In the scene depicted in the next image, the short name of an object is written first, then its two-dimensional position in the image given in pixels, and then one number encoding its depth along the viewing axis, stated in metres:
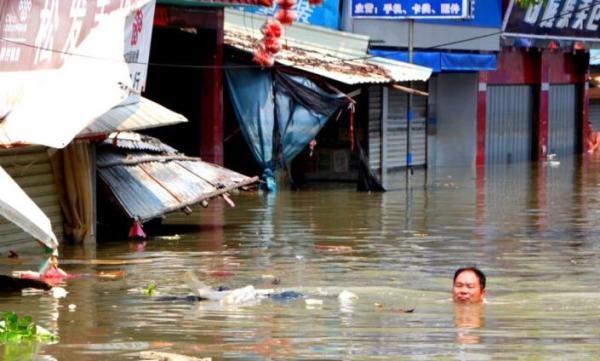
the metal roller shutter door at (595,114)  48.16
